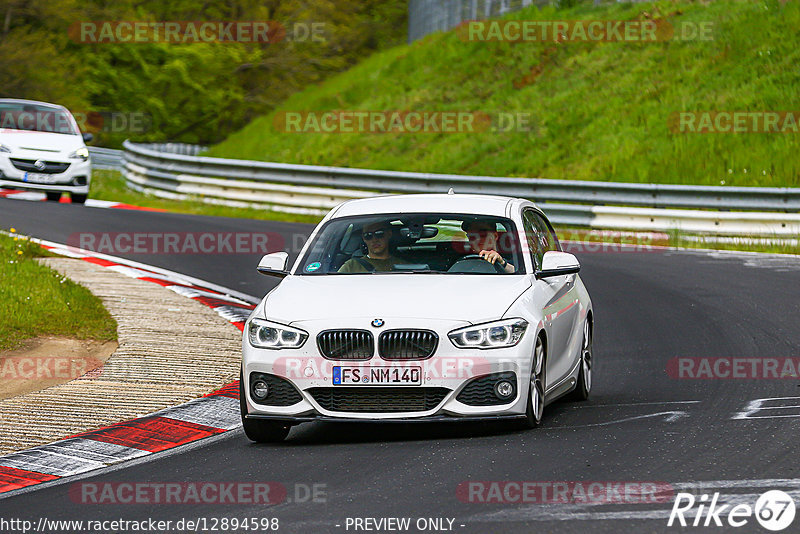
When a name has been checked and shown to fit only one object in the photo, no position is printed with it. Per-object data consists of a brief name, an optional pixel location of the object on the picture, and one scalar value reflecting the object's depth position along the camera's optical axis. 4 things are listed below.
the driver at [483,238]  17.73
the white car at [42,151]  48.56
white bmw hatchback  15.34
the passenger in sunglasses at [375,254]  17.80
